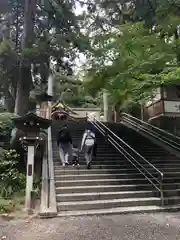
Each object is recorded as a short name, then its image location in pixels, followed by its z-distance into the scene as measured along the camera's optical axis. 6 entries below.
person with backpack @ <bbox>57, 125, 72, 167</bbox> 8.52
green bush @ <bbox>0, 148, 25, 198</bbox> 7.48
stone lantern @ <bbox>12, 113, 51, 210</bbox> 6.67
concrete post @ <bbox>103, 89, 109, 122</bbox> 19.89
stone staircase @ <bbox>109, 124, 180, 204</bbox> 7.10
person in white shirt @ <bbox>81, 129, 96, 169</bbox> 8.30
